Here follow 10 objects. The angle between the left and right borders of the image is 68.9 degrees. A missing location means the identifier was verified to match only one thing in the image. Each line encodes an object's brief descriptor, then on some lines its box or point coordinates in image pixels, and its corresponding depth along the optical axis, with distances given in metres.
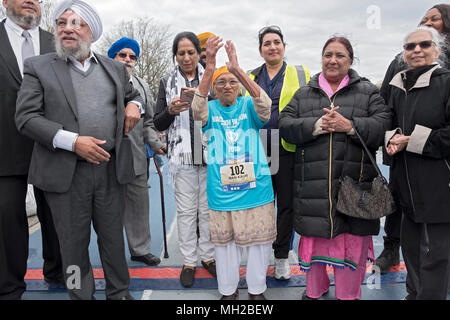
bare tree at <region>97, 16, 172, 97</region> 22.05
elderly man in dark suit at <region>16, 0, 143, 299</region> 2.16
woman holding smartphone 2.92
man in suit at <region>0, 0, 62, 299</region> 2.46
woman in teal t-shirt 2.44
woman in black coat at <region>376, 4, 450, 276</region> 2.65
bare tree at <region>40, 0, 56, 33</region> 14.00
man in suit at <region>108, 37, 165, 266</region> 3.43
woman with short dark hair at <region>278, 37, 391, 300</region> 2.34
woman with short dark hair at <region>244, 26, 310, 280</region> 2.85
